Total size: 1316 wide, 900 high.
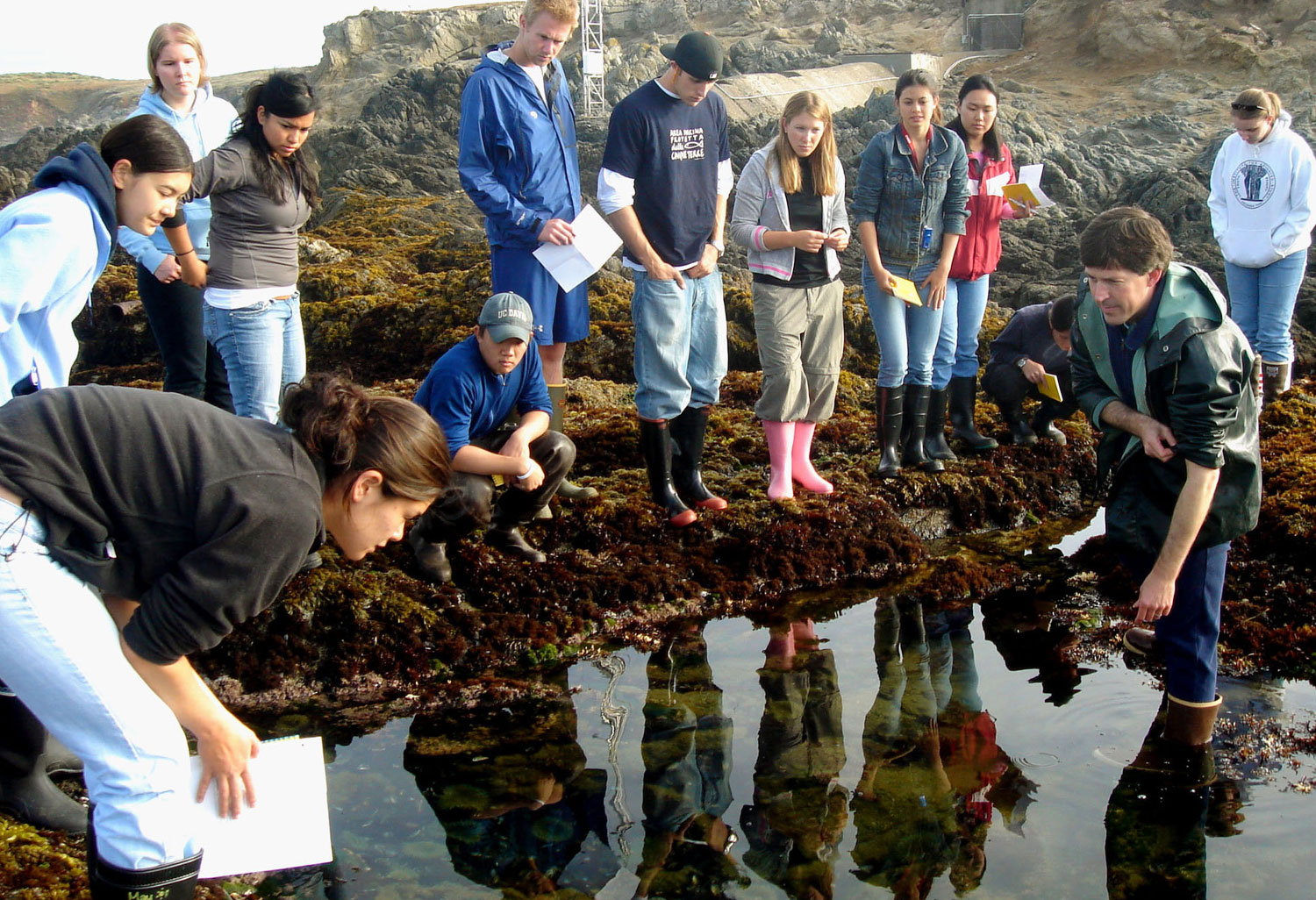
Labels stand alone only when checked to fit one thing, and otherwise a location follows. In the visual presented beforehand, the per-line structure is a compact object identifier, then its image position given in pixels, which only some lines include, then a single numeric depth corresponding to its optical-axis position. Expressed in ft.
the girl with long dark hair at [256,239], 14.90
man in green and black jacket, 10.71
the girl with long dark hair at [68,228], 9.93
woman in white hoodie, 24.02
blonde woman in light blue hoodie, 16.22
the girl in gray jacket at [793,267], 18.24
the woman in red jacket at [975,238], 20.43
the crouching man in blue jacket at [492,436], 15.07
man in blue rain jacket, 17.28
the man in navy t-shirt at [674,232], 17.03
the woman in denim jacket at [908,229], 19.29
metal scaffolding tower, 95.51
